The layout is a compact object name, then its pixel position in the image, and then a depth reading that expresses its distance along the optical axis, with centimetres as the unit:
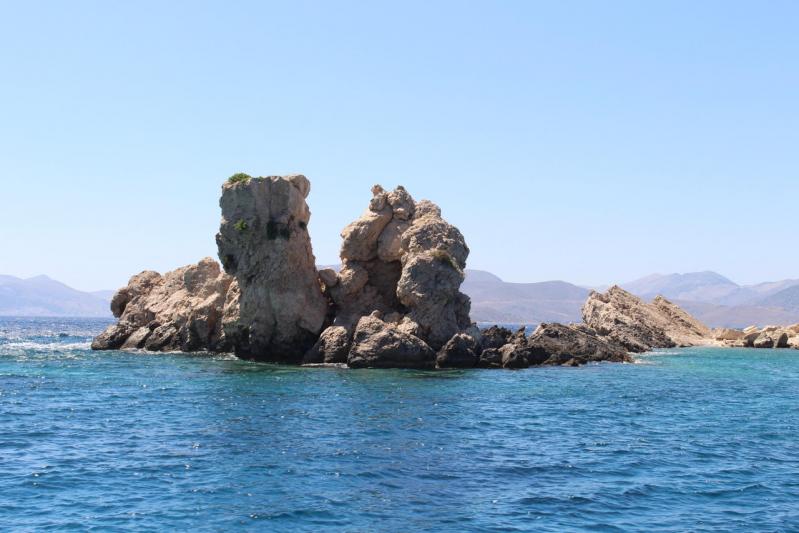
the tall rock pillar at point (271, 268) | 6531
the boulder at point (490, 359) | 6406
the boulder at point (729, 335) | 11331
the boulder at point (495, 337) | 6806
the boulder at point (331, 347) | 6259
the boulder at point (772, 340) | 10531
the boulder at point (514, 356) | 6481
